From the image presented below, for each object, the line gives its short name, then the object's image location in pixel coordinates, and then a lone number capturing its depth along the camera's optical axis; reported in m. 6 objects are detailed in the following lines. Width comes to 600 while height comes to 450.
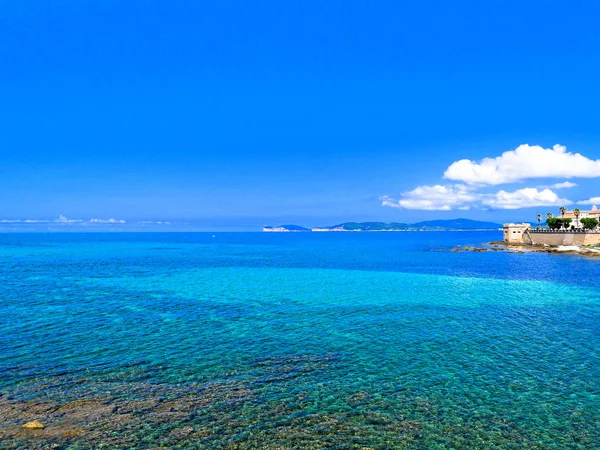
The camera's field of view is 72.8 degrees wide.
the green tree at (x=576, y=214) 139.75
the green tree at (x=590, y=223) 123.12
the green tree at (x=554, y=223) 133.52
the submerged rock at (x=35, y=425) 14.84
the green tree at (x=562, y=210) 144.82
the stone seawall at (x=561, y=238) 111.44
